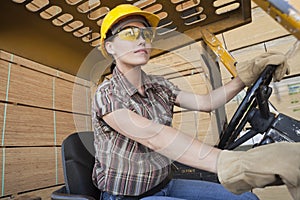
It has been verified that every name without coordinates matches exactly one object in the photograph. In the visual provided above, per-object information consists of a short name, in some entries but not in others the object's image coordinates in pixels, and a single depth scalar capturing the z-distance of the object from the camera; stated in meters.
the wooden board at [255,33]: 2.01
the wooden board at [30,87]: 2.21
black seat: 1.21
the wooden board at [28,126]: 2.13
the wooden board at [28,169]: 2.05
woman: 0.81
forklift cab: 1.06
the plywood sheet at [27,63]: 2.15
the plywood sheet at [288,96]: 1.87
